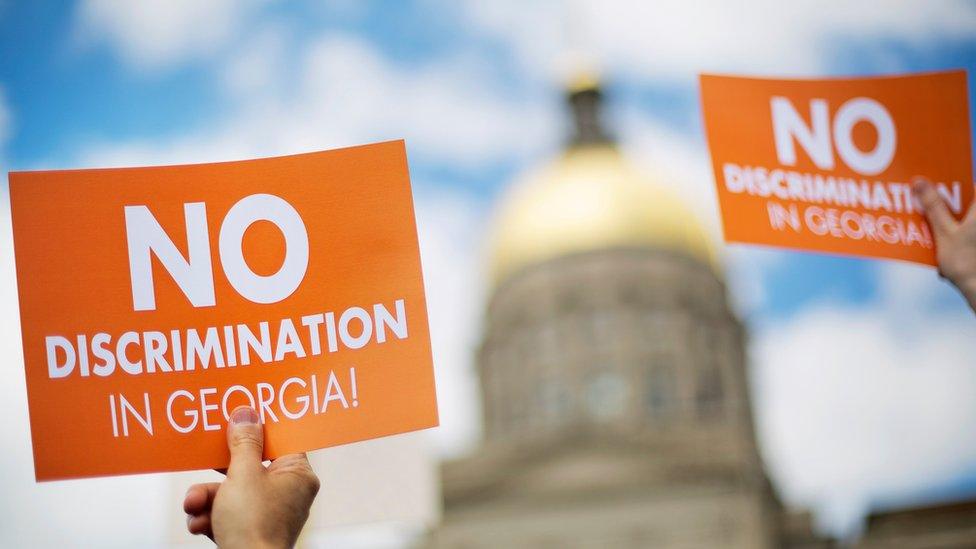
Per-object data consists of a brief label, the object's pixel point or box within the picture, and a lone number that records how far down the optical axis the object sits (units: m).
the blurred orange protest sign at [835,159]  4.00
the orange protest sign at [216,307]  3.12
